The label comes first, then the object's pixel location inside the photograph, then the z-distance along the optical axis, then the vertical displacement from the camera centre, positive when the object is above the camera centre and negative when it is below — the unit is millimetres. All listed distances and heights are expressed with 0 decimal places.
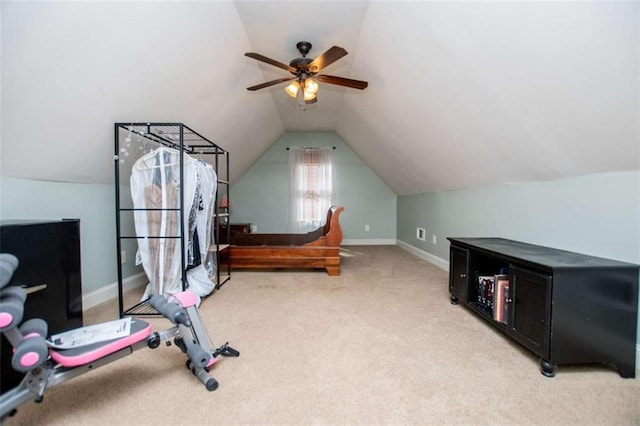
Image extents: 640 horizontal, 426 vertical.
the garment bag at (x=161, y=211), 2244 -64
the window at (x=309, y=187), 5621 +341
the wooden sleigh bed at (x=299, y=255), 3420 -628
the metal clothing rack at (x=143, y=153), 2111 +426
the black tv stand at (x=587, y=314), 1433 -560
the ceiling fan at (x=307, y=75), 2143 +1100
